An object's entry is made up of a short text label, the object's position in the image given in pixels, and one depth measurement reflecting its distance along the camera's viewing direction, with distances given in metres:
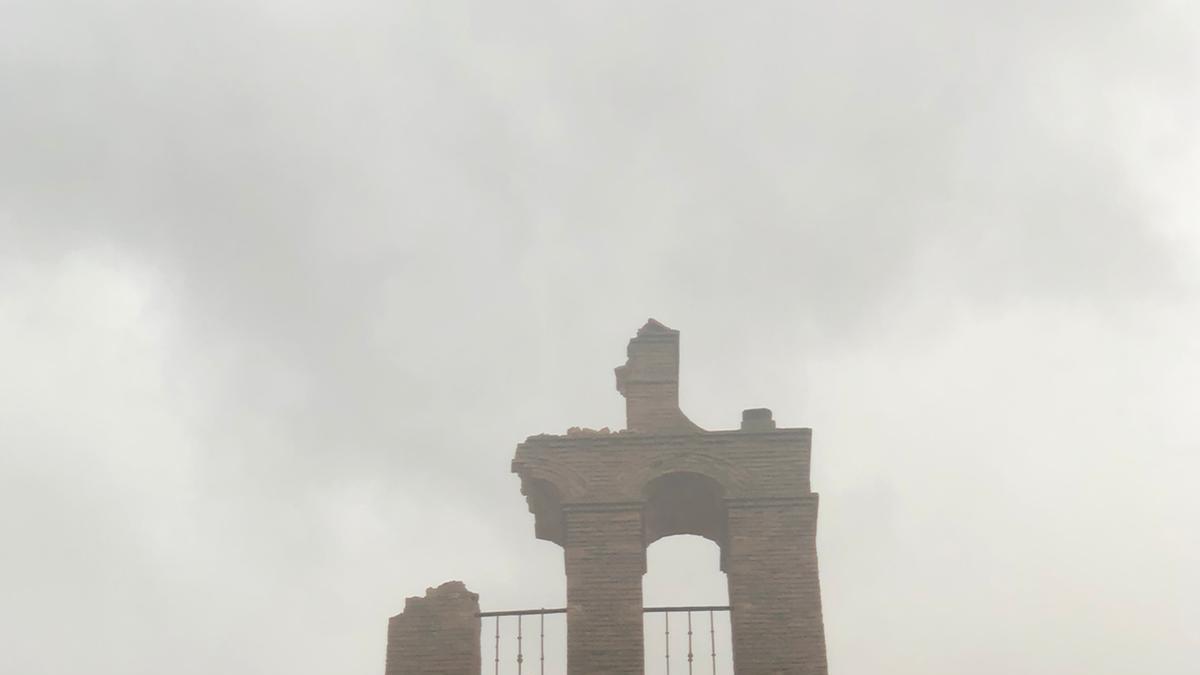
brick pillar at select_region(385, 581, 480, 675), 13.66
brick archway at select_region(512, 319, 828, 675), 13.52
